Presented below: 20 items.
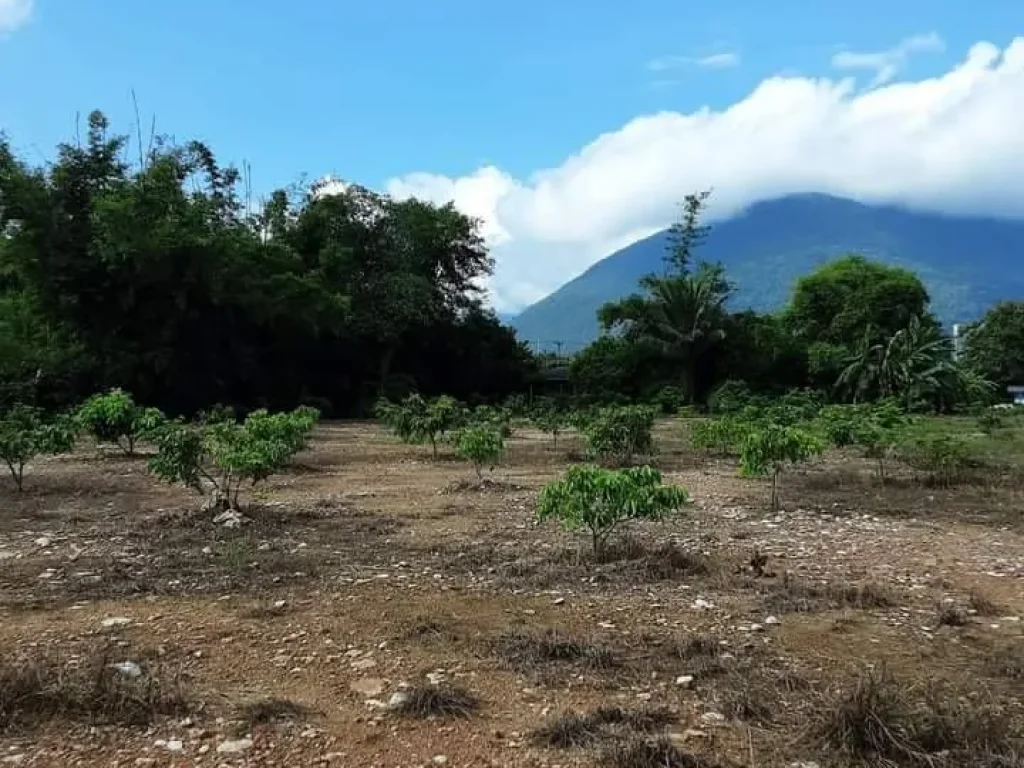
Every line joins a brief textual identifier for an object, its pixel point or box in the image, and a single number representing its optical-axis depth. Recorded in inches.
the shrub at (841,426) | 475.5
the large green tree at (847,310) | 1273.4
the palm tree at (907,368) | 1091.3
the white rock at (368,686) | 149.3
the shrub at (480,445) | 401.1
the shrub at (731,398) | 904.9
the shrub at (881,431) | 462.0
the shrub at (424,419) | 542.6
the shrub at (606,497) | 224.4
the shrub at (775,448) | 346.3
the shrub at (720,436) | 507.9
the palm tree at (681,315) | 1237.1
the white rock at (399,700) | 142.9
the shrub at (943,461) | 418.3
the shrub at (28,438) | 390.9
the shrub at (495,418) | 609.9
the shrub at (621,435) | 484.4
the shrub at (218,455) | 305.4
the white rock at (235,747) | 128.0
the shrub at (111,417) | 502.9
